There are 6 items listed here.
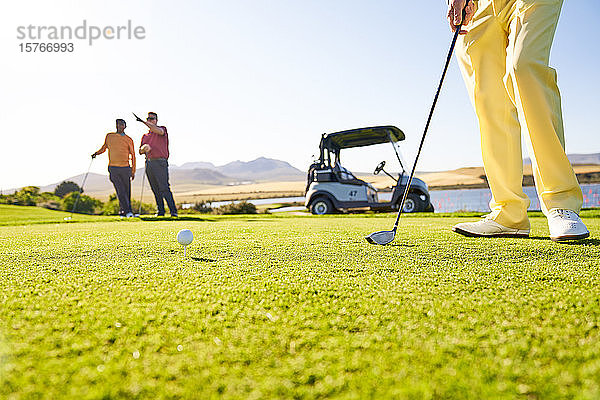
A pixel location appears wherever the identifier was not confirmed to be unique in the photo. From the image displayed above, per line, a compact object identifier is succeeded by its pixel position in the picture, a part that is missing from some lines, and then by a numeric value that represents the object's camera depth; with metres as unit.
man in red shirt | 7.85
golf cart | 10.56
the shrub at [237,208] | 16.50
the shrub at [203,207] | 17.31
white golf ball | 1.93
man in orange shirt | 8.25
